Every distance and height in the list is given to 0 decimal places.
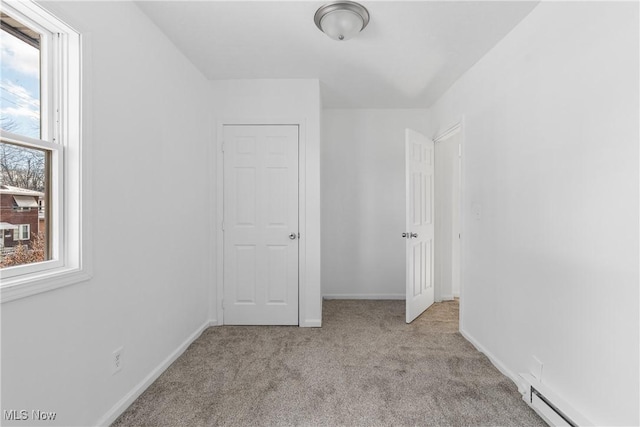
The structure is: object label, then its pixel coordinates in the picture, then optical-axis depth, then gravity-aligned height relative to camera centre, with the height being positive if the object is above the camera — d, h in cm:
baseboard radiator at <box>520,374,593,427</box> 151 -100
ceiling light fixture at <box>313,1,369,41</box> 184 +119
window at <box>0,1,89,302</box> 128 +28
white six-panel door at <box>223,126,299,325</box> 307 -11
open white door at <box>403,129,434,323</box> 313 -10
